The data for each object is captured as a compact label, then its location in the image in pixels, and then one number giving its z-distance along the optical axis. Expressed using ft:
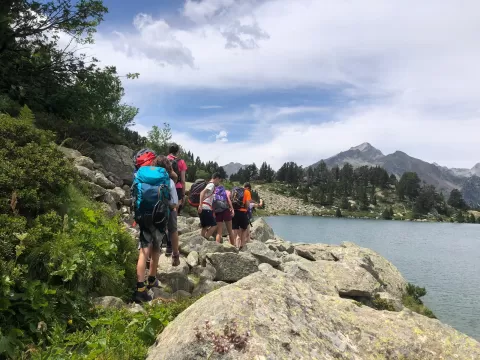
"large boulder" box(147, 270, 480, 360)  12.50
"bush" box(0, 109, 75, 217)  23.93
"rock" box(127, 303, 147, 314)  21.23
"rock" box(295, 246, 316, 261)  55.56
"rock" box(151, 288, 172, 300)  25.04
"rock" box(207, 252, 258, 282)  31.78
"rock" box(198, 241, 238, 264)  34.44
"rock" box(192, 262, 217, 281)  30.83
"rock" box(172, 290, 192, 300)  25.17
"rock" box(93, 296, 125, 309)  20.71
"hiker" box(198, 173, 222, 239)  40.73
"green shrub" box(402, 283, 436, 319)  56.55
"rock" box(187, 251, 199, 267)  32.24
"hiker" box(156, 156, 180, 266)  29.32
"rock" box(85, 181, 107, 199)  37.32
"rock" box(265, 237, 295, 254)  55.34
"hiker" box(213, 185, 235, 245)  42.80
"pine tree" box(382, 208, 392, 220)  646.41
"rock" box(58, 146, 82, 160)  47.31
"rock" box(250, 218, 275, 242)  69.87
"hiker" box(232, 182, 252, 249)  47.80
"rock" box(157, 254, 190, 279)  28.12
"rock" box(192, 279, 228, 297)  28.09
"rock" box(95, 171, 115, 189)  44.70
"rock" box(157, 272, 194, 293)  27.53
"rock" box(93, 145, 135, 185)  58.90
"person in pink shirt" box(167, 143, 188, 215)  34.68
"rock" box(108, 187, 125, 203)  45.29
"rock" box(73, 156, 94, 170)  46.39
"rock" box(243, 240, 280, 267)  38.17
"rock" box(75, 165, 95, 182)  39.84
